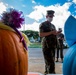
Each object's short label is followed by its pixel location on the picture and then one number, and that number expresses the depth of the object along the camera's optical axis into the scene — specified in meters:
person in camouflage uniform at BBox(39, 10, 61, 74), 1.75
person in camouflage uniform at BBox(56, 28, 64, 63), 3.37
